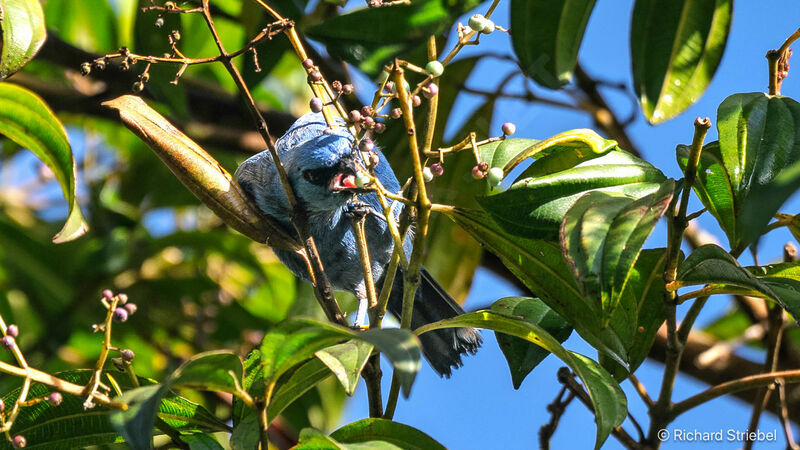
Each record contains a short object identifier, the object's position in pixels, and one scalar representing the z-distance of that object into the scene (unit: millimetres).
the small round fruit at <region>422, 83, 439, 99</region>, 2865
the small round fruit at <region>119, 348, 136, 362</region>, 2882
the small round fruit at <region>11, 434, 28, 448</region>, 2853
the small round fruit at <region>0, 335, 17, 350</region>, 2863
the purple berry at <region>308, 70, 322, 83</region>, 2883
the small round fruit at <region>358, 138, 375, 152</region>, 2882
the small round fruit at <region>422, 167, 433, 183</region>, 2875
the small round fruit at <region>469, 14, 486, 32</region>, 2874
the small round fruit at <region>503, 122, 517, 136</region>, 2883
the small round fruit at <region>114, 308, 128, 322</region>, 2883
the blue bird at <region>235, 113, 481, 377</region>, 3055
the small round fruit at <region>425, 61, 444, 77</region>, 2855
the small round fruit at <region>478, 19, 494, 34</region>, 2876
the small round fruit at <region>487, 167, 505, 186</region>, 2873
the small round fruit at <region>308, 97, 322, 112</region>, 2896
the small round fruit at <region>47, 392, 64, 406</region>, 2874
